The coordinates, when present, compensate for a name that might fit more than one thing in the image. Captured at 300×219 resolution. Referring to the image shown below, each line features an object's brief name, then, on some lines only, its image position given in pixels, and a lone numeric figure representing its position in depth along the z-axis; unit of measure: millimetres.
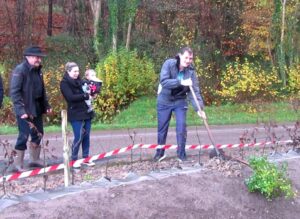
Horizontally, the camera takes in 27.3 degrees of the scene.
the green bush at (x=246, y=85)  19812
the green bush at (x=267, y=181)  6887
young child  8852
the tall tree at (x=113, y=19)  22578
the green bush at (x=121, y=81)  19859
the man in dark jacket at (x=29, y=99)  8422
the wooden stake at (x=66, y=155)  6844
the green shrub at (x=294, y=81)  21062
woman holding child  8633
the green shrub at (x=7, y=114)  18144
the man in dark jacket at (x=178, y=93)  8484
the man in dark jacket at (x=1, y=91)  8539
